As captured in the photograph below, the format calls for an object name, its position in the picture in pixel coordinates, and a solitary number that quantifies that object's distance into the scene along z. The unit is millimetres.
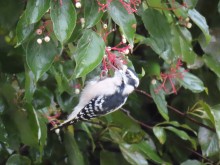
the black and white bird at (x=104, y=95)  3801
